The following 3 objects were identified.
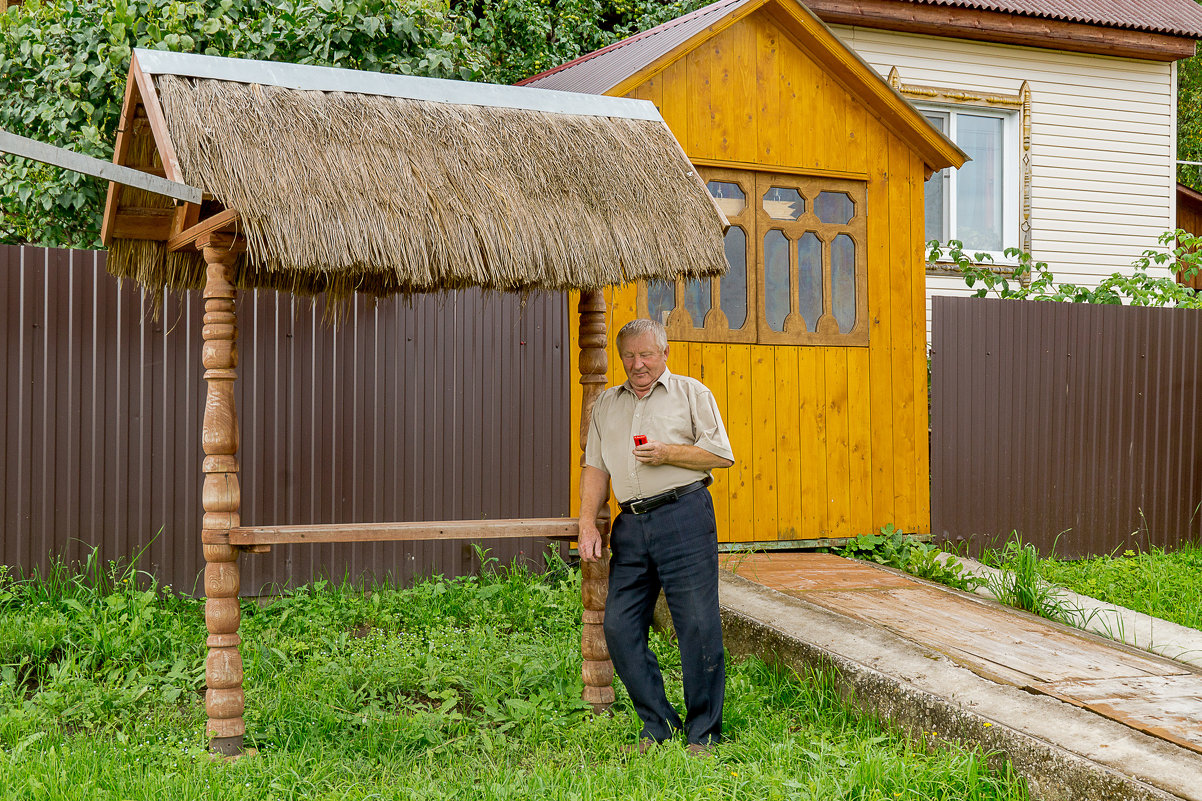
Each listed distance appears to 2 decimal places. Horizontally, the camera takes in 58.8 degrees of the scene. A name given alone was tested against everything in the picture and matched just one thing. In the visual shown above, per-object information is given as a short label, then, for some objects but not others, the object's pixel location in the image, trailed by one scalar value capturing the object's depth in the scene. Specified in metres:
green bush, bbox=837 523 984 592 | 7.61
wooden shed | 7.75
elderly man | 4.67
